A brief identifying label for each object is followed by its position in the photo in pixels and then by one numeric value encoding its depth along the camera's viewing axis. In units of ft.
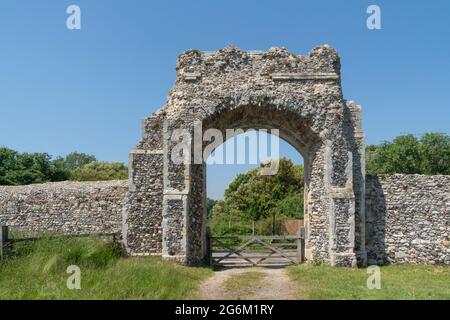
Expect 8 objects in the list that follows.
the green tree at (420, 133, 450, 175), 102.06
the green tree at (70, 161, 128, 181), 149.69
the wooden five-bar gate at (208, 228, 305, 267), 47.32
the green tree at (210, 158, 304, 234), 89.75
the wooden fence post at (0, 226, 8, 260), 34.02
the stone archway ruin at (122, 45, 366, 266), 42.88
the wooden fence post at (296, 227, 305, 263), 47.80
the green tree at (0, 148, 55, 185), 111.24
